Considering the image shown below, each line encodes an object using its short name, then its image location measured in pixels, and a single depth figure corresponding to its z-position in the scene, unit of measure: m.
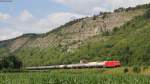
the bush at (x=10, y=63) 155.98
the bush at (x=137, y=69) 91.85
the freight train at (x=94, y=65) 117.93
